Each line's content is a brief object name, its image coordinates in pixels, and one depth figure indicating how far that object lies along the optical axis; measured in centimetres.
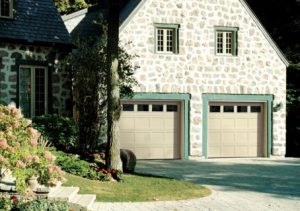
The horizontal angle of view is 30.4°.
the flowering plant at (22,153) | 845
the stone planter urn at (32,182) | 902
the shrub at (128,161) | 1594
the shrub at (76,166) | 1383
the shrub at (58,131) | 1678
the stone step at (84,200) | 995
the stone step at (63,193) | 979
